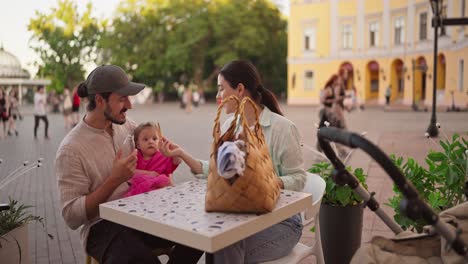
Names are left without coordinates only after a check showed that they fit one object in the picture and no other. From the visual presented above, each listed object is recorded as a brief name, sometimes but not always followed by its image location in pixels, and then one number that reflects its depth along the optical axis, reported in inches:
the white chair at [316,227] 109.3
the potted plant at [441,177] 126.1
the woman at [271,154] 106.6
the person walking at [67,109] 789.2
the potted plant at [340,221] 147.6
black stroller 73.4
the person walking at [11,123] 696.5
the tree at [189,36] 1863.9
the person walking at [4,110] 639.8
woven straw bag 83.6
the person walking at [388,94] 1391.1
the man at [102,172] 104.2
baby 120.5
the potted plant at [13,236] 112.0
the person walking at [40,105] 666.8
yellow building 1403.8
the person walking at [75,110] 721.0
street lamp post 519.4
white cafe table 78.2
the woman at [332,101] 394.9
